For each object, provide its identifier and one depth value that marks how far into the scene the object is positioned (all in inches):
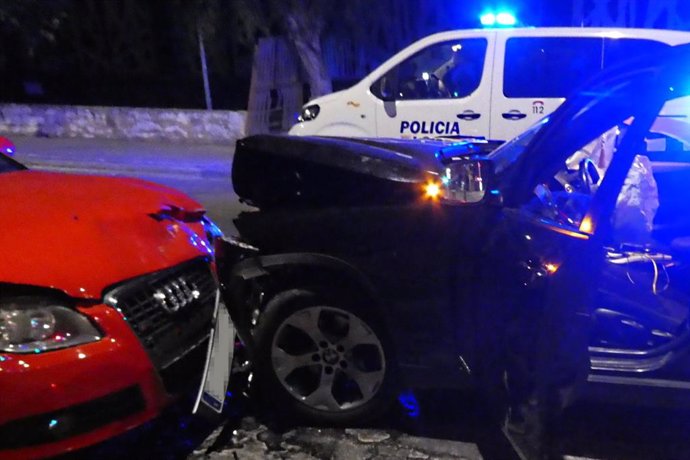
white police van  309.0
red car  97.7
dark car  107.8
